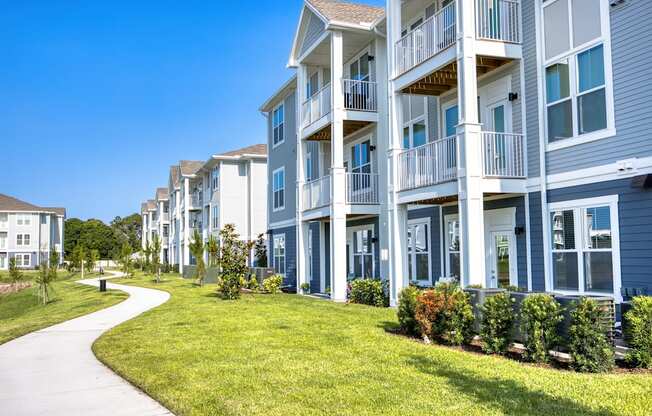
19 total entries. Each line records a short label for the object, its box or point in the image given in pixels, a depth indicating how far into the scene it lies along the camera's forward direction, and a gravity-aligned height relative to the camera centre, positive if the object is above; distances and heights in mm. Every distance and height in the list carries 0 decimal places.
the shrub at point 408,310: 11173 -1344
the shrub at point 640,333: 8094 -1339
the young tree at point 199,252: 29844 -329
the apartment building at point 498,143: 11445 +2353
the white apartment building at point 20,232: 76000 +2237
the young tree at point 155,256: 38850 -684
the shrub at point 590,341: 8078 -1453
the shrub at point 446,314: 10352 -1336
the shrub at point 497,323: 9453 -1371
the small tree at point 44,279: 27312 -1501
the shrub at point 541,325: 8609 -1293
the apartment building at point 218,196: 40656 +3921
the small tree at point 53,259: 33375 -657
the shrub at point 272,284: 24156 -1666
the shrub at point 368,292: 17953 -1596
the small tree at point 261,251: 33688 -385
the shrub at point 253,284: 24062 -1646
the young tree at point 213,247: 29303 -86
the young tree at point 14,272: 35031 -1414
